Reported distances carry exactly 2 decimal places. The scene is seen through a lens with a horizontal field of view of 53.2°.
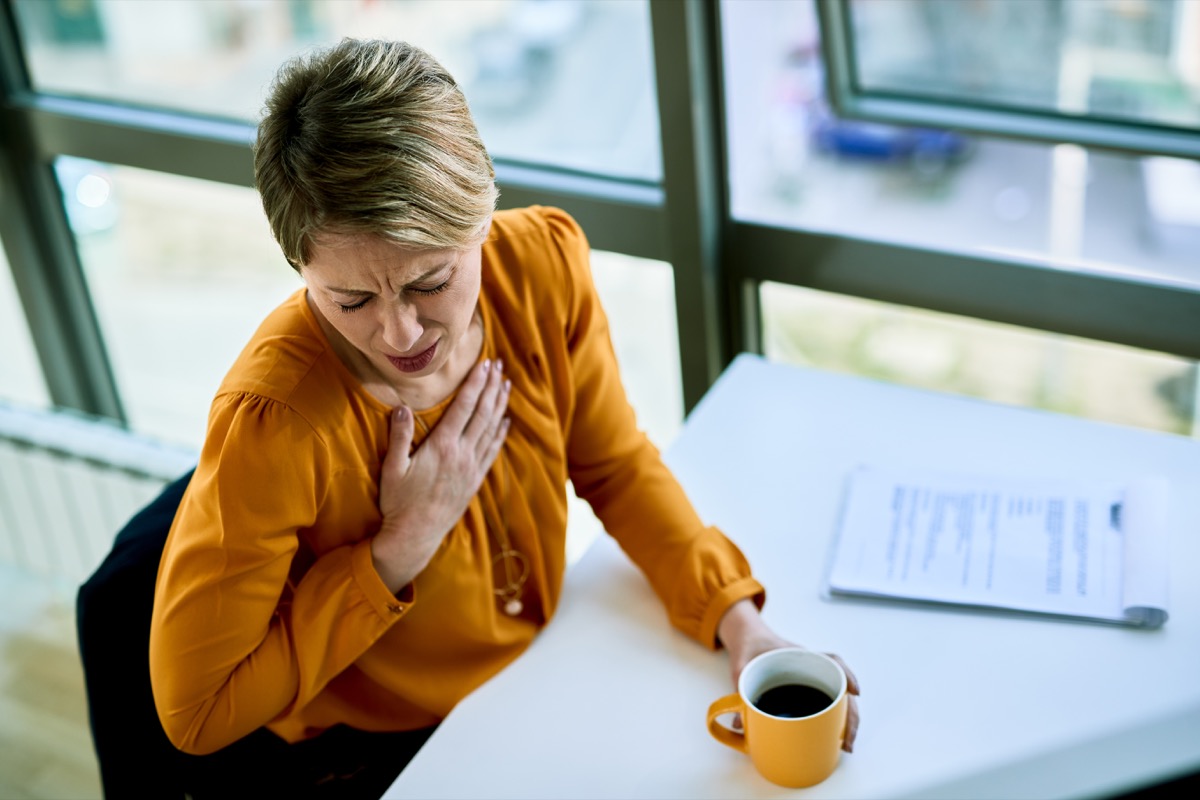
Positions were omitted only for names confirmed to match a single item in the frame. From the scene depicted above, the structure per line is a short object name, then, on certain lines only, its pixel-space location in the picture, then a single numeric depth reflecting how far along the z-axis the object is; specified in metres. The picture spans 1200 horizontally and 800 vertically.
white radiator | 2.27
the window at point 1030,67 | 1.71
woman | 1.06
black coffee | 1.10
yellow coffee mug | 1.06
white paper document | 1.25
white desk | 1.13
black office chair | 1.24
